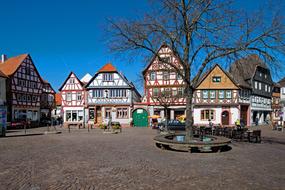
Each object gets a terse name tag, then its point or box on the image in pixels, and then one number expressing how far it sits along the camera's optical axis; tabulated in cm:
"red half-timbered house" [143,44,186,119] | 3531
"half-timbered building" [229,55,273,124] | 3912
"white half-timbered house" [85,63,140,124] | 3684
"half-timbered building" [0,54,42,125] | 3694
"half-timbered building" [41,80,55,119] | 4967
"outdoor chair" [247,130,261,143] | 1636
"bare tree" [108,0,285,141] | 1217
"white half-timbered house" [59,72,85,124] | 4125
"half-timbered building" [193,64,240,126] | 3556
